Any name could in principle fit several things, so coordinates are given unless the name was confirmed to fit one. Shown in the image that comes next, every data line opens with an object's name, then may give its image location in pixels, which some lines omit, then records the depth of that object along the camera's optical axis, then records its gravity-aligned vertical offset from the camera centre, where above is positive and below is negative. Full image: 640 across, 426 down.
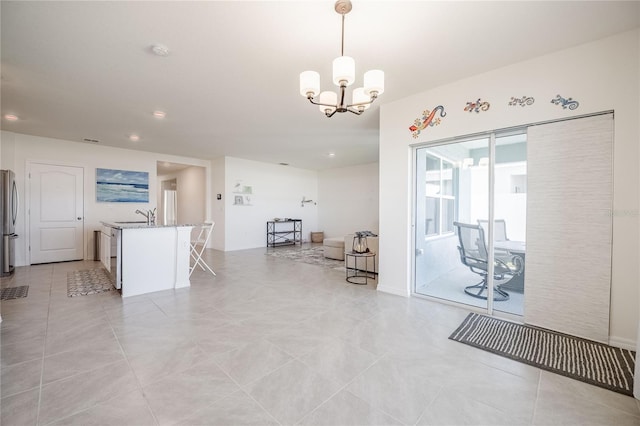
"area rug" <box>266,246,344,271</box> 5.73 -1.12
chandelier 2.02 +1.03
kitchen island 3.54 -0.67
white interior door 5.45 -0.08
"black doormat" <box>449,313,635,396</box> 1.89 -1.14
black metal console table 8.57 -0.71
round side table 4.34 -1.11
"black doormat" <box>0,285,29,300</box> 3.39 -1.11
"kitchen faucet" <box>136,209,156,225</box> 4.48 -0.14
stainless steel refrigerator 4.41 -0.12
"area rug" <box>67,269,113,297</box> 3.70 -1.12
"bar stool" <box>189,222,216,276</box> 4.63 -1.05
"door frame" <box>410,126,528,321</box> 2.91 +0.20
